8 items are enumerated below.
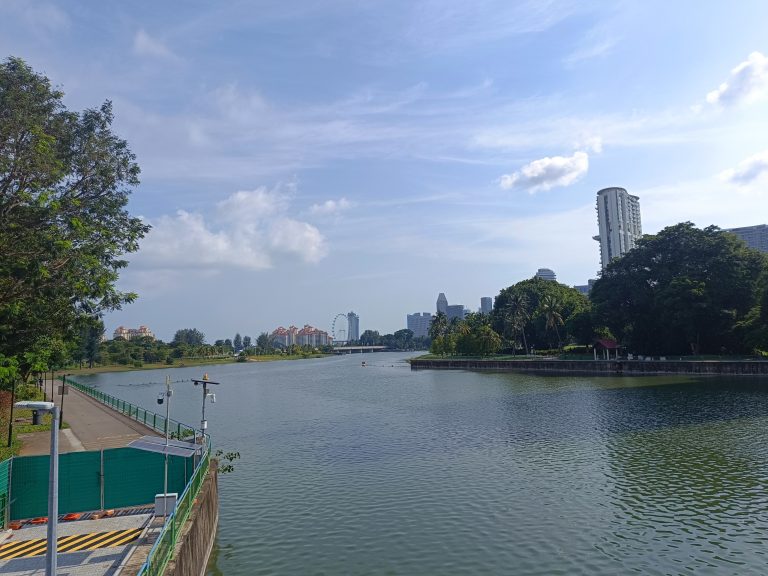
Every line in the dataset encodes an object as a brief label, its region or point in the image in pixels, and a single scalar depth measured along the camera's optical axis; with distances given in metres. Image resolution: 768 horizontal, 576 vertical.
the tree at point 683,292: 79.19
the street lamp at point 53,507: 8.55
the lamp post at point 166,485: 15.20
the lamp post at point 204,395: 22.06
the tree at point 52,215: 22.41
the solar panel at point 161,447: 15.38
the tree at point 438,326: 166.12
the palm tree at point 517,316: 122.84
